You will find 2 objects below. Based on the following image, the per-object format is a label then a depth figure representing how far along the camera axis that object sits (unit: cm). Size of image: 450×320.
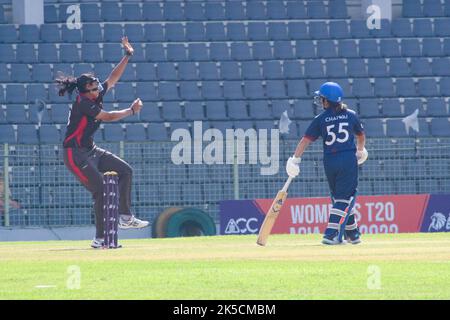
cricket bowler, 1577
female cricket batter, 1552
